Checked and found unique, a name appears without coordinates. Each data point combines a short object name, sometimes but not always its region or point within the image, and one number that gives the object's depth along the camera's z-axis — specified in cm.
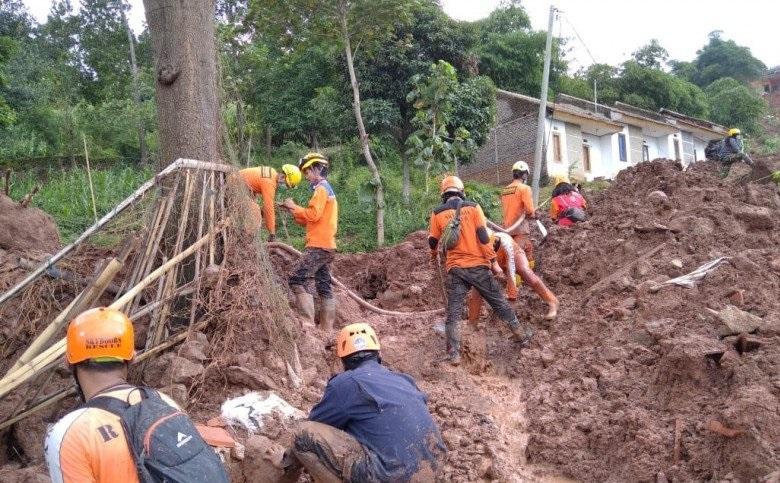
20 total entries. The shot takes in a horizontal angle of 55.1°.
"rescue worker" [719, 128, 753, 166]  1498
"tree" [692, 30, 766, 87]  5356
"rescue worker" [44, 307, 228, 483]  258
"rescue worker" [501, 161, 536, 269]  889
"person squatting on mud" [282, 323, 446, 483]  418
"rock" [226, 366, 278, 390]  570
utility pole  1512
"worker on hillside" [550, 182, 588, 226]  1052
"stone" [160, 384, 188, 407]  538
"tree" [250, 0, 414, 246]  1452
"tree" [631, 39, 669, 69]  4428
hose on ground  841
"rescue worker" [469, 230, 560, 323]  784
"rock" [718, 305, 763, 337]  590
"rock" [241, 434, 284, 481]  448
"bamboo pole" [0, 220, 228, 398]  489
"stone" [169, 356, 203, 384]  546
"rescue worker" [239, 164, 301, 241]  792
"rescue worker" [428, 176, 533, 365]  708
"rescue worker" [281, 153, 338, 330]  742
